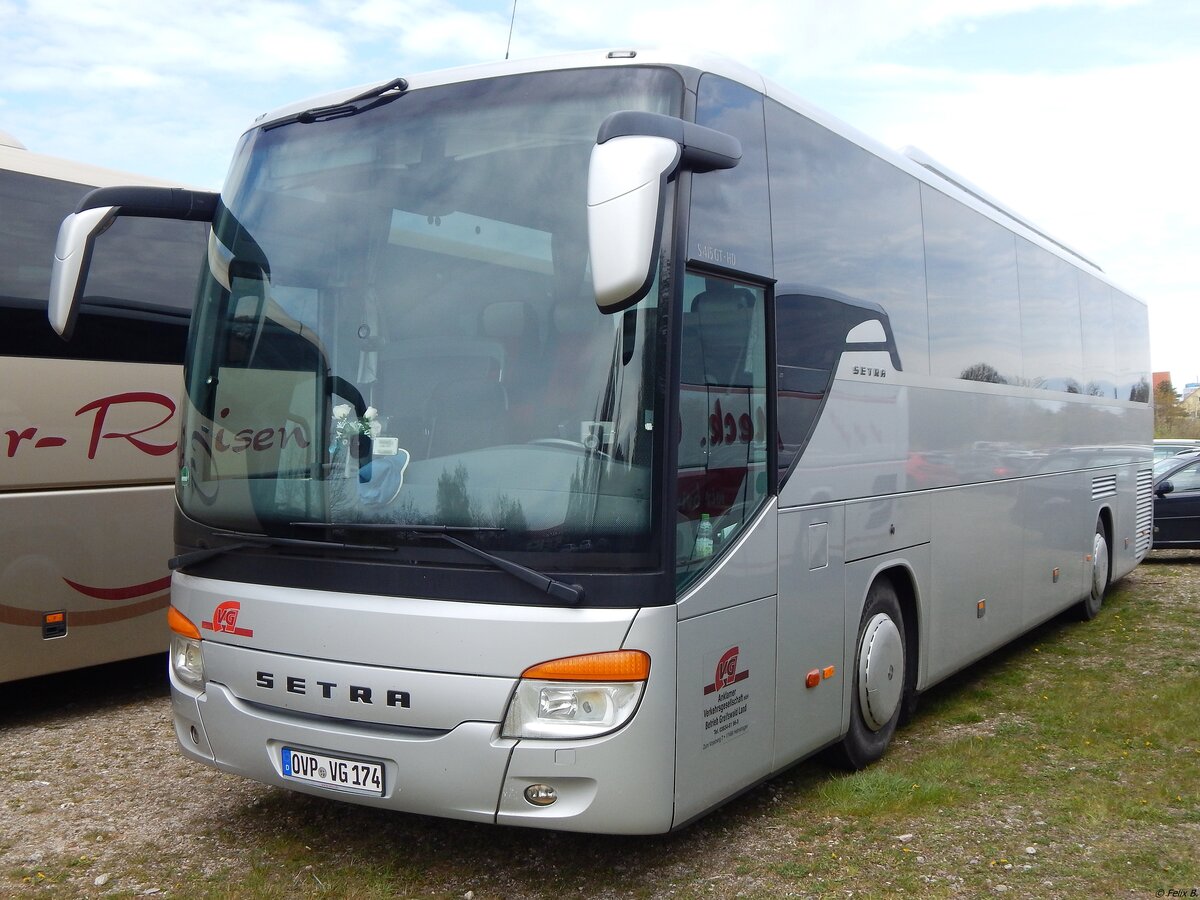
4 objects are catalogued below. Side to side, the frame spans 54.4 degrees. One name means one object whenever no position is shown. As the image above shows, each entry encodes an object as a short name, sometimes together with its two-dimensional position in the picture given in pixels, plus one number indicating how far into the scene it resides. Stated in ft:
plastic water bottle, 14.85
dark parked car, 56.85
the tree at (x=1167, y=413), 205.77
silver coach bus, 13.91
